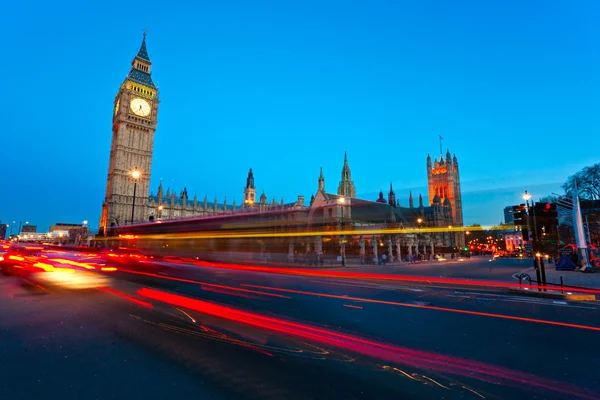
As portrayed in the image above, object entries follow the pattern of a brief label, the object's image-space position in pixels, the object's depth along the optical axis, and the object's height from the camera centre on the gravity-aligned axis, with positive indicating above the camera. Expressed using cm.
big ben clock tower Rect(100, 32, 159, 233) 9006 +3134
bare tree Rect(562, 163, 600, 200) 5312 +1117
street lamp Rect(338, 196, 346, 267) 3881 -46
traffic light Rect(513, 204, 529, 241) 1657 +154
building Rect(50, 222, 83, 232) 18575 +1092
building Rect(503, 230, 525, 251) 14300 +172
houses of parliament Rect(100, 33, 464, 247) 8769 +1886
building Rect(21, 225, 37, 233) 19336 +1007
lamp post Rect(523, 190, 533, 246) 1694 +77
